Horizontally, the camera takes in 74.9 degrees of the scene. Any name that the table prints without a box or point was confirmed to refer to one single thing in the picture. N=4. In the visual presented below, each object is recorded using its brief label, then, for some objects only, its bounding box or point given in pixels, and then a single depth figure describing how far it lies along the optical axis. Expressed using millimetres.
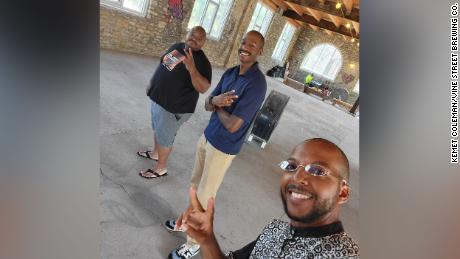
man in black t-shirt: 2396
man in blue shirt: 1806
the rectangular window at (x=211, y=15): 9588
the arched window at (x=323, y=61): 19406
